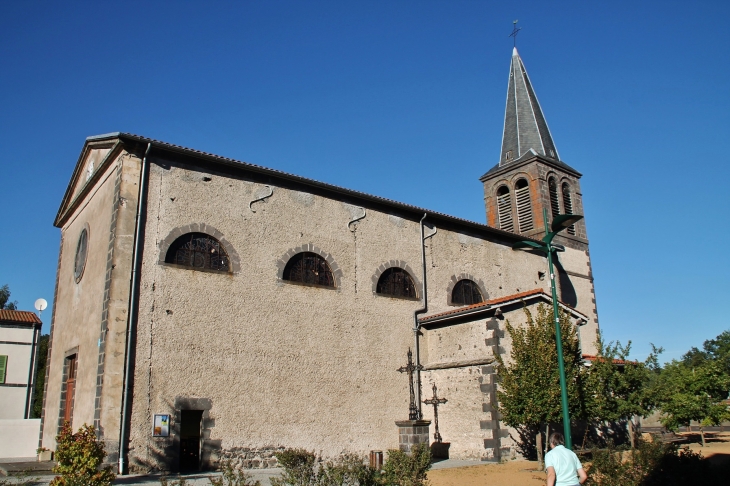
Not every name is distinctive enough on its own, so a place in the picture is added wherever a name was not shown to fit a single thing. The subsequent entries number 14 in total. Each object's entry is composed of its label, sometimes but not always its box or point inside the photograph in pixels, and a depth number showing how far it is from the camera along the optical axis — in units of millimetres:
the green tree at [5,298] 44188
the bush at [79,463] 8008
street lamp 10523
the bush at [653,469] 9008
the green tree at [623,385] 15586
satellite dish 23234
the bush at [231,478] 7002
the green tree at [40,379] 39012
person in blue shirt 6562
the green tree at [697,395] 20328
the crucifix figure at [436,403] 15625
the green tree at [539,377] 13086
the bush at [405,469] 8039
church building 12484
